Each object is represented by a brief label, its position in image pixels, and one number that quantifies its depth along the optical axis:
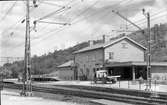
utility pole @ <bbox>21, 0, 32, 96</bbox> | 25.97
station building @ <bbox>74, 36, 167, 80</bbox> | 57.38
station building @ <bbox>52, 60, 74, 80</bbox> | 77.15
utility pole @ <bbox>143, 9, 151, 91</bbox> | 29.23
